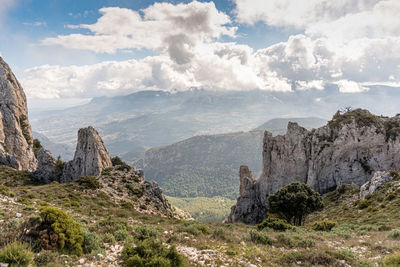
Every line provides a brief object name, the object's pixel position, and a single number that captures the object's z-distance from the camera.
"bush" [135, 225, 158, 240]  14.31
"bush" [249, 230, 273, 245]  16.36
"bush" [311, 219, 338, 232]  27.56
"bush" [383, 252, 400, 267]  10.45
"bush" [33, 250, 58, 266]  8.67
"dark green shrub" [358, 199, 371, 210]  35.94
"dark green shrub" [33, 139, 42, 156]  83.99
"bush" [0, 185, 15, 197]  24.34
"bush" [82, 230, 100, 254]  10.95
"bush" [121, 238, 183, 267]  9.68
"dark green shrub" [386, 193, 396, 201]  32.92
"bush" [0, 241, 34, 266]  7.95
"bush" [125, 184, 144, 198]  45.99
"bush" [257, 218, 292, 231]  25.31
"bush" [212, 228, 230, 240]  16.52
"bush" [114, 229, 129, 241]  13.51
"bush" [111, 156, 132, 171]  54.65
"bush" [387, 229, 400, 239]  17.05
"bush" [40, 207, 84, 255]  10.34
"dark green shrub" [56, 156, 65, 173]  61.83
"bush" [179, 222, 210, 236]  17.32
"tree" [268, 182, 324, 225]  37.69
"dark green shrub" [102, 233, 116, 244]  12.66
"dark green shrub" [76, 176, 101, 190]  41.33
